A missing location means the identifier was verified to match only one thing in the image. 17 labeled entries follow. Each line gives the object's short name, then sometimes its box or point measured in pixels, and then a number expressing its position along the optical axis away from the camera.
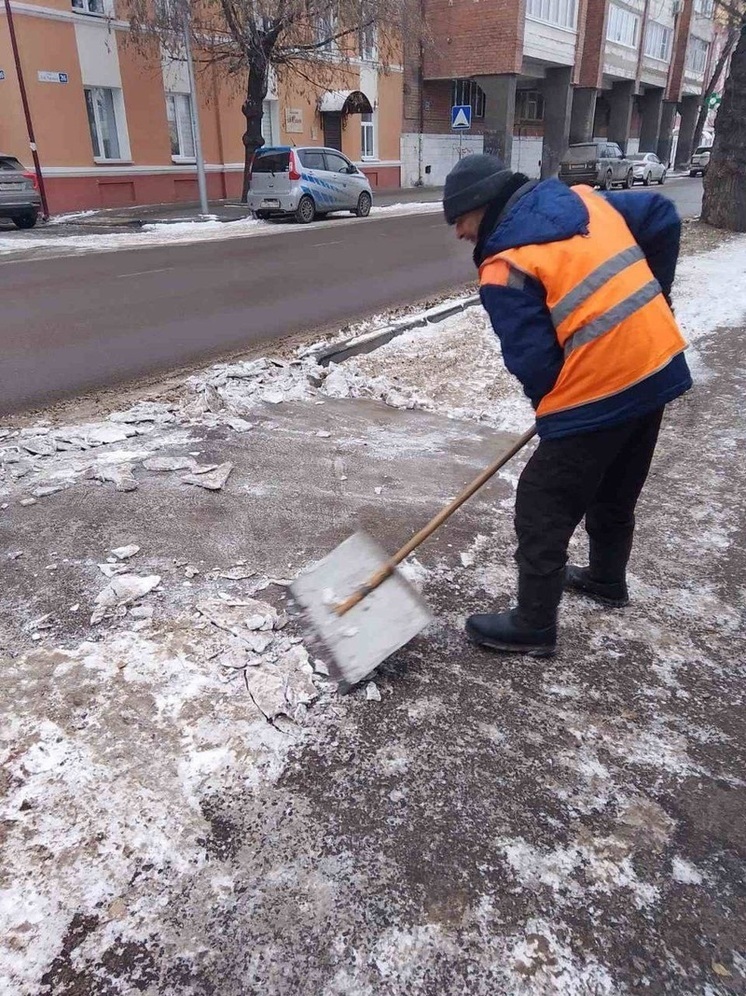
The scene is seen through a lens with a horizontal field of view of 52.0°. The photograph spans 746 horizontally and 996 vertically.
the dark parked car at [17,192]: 16.16
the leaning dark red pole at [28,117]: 17.93
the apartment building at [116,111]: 18.94
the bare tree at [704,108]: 44.17
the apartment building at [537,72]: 30.78
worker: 2.18
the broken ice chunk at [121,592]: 2.86
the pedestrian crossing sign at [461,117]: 22.72
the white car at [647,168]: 30.93
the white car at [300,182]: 17.77
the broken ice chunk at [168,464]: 4.13
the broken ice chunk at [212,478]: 3.94
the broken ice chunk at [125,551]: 3.25
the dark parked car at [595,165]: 28.22
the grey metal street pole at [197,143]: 17.28
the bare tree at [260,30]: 17.70
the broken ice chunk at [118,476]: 3.88
